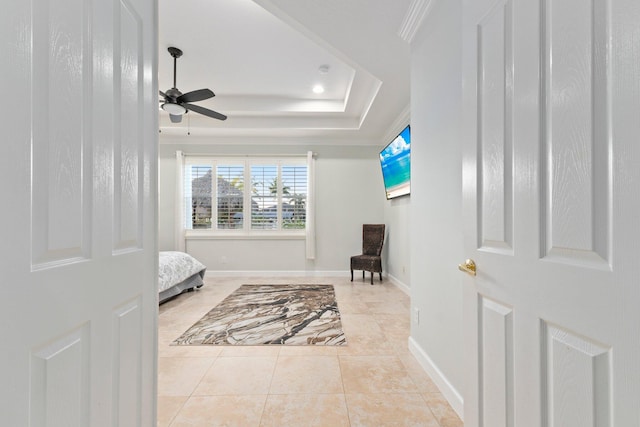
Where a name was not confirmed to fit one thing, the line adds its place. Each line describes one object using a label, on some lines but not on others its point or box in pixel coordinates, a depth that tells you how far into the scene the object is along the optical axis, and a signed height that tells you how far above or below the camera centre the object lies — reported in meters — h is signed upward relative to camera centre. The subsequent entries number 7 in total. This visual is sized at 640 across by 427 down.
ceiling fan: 2.99 +1.24
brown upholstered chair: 4.81 -0.65
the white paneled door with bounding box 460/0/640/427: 0.59 +0.00
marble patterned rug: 2.55 -1.11
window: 5.54 +0.38
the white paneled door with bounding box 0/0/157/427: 0.57 +0.01
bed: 3.64 -0.81
